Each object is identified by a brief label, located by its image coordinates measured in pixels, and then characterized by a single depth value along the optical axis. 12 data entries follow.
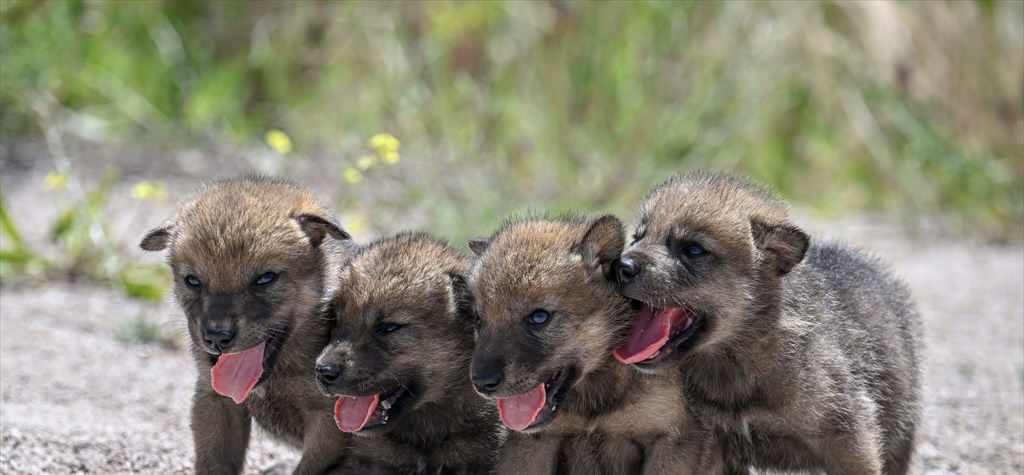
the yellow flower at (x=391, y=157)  14.23
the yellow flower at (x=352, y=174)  14.50
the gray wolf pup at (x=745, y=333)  9.22
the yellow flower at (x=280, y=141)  14.91
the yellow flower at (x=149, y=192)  14.12
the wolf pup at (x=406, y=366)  9.37
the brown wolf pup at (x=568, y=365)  8.97
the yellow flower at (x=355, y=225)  14.80
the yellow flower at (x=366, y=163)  14.15
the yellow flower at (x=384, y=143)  14.35
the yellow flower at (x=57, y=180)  14.80
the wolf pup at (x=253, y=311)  9.30
